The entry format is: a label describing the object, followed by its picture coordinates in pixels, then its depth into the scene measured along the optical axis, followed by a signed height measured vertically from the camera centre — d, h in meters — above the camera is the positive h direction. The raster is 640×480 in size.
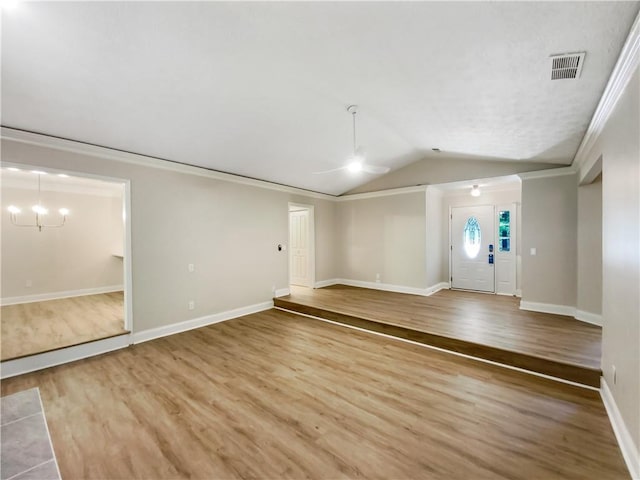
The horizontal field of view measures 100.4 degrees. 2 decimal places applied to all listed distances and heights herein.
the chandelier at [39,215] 5.68 +0.54
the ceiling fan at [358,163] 3.51 +1.00
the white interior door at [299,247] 7.10 -0.25
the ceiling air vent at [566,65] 1.95 +1.32
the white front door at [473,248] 6.38 -0.26
